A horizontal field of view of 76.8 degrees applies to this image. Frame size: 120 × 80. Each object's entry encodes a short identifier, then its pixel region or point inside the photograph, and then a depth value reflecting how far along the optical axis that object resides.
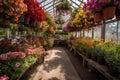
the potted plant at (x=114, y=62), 1.20
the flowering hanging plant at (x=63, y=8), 3.05
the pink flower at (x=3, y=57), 1.20
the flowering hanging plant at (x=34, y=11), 1.57
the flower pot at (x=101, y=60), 1.68
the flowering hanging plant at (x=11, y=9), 1.01
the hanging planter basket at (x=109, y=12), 1.15
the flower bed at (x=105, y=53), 1.24
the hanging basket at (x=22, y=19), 1.47
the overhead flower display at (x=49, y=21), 4.15
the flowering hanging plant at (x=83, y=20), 2.31
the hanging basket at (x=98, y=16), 1.35
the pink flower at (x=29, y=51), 1.65
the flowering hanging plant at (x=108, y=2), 1.12
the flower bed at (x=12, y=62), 1.17
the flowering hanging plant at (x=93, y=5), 1.23
